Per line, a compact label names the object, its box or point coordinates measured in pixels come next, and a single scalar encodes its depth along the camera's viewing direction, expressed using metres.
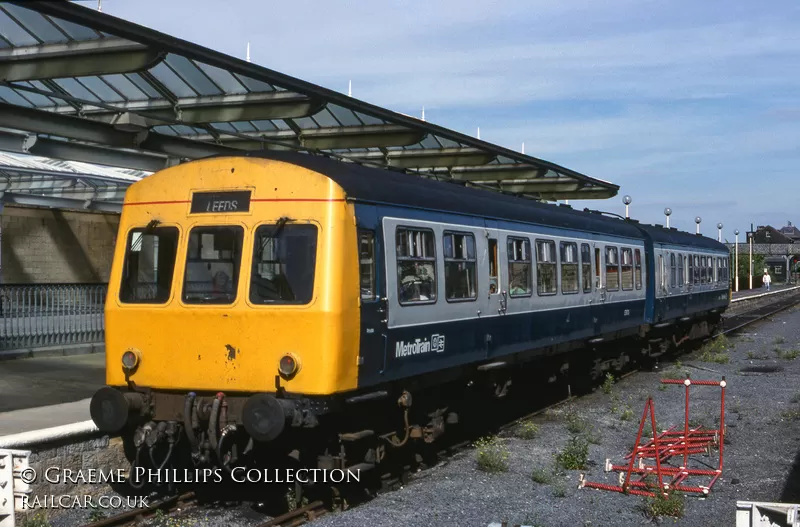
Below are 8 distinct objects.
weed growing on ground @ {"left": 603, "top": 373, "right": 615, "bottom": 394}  16.44
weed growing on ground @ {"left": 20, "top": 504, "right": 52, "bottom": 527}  7.86
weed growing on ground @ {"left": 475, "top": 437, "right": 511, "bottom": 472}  10.27
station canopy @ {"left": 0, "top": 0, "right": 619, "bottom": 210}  11.41
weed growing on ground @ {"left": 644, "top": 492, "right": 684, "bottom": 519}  8.45
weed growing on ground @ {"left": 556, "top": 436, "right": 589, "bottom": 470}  10.43
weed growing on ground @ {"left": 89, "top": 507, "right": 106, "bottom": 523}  8.50
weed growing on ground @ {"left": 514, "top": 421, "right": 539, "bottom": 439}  12.23
